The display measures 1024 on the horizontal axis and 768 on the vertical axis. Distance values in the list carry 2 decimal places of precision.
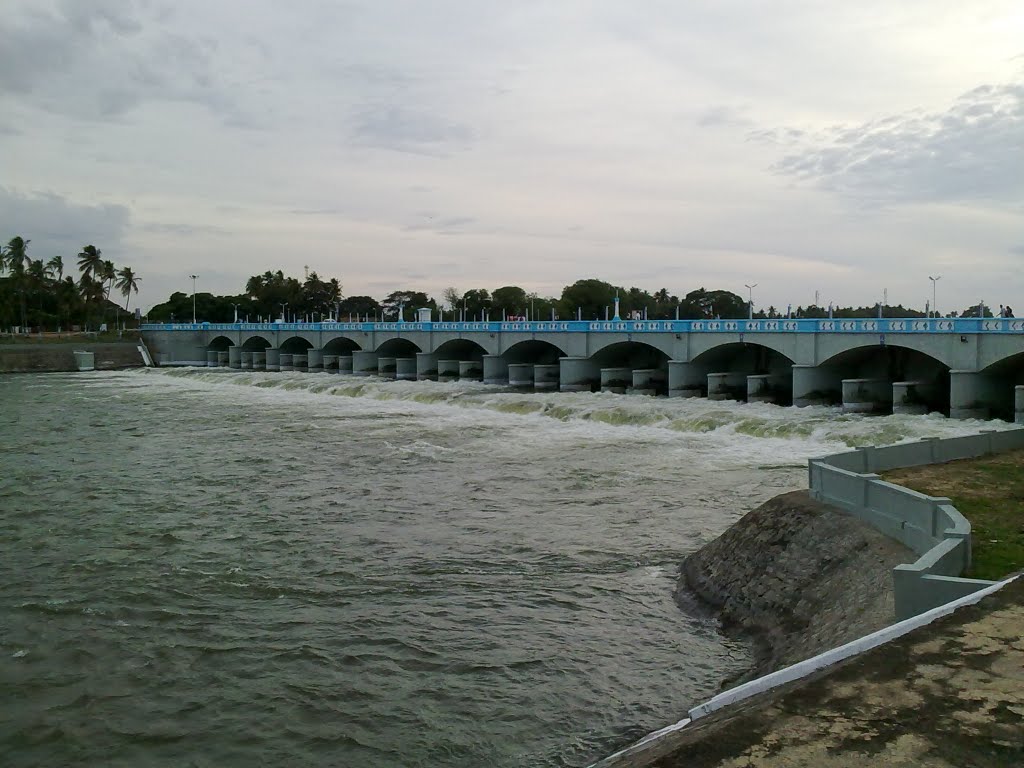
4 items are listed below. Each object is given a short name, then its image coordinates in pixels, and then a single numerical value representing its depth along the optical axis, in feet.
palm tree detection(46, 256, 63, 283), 447.83
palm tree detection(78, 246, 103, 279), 414.41
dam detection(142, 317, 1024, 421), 114.21
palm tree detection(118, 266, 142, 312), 435.94
